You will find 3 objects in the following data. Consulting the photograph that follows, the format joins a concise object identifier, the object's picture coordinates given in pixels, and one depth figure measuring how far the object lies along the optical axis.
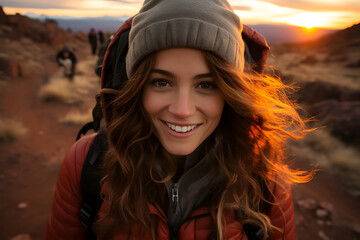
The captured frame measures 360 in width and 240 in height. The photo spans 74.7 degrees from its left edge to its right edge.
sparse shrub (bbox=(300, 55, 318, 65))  21.01
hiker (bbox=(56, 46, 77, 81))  10.13
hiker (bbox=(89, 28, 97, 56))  17.91
